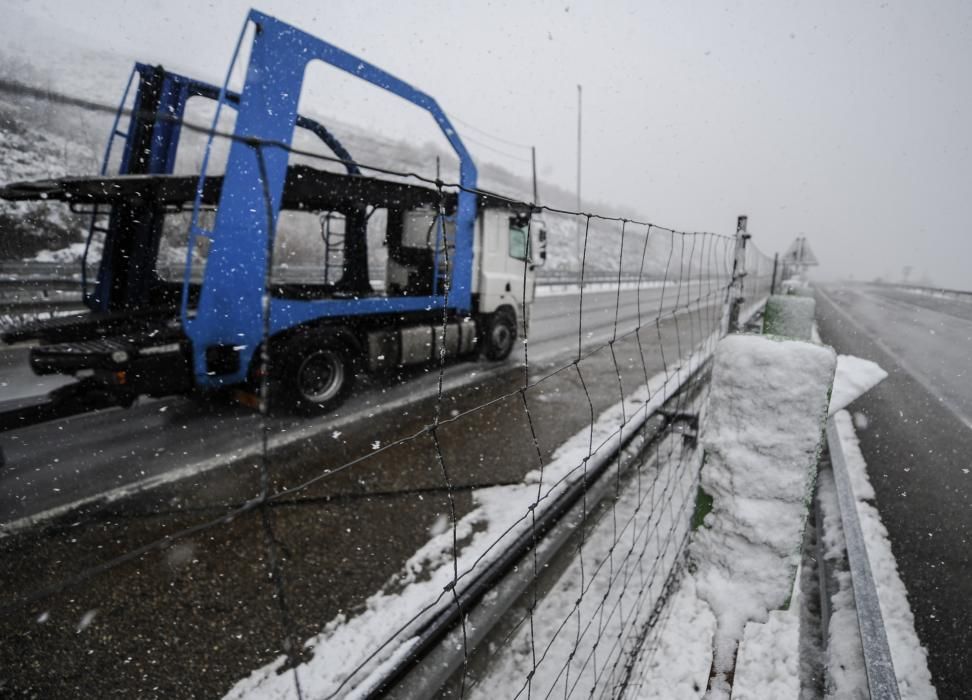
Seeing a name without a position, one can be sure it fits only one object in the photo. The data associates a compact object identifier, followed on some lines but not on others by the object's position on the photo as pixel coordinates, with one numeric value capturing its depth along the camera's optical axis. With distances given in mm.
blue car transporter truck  4223
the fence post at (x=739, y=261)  4336
